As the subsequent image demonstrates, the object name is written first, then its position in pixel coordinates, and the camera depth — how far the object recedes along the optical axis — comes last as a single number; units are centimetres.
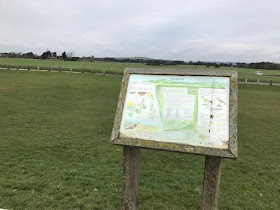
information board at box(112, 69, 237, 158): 258
